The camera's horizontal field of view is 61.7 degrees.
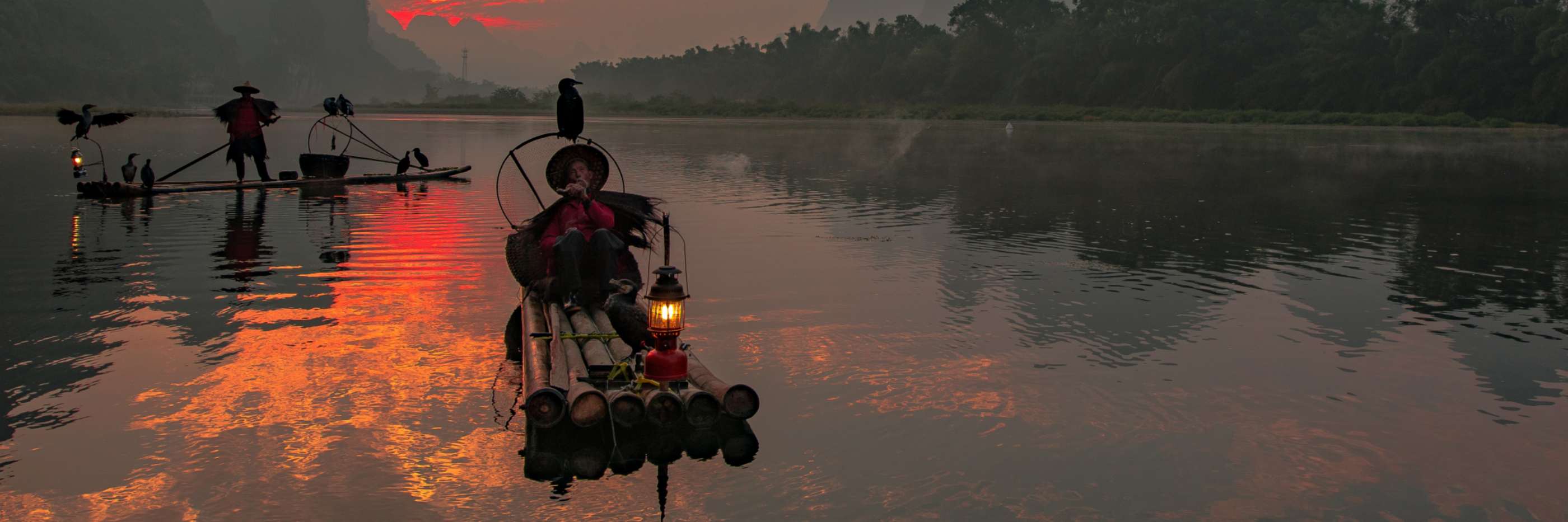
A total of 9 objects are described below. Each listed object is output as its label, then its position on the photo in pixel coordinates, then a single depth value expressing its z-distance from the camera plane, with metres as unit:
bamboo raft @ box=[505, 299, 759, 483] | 7.03
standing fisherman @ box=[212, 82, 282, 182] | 24.23
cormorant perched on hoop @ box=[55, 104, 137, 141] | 21.98
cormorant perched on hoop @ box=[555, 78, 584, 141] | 10.91
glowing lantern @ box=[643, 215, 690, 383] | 7.54
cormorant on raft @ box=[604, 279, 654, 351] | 9.13
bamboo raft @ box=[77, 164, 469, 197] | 22.58
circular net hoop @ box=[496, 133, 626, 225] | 10.34
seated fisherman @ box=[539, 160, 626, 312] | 9.73
